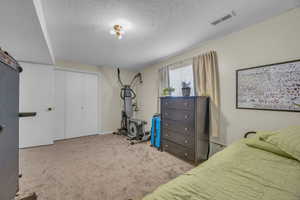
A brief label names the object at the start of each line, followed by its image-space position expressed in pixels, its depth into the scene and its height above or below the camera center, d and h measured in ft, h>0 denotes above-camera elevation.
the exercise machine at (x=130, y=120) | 12.35 -2.23
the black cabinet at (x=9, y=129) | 2.57 -0.72
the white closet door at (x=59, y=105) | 12.37 -0.59
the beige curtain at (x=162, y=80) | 11.89 +1.91
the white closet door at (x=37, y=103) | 10.24 -0.33
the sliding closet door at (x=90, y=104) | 13.92 -0.61
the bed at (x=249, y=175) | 2.34 -1.81
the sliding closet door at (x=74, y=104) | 12.98 -0.57
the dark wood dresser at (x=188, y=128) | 7.61 -1.88
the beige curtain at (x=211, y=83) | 8.01 +1.10
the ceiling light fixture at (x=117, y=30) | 6.60 +3.80
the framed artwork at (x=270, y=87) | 5.47 +0.62
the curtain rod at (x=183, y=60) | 9.79 +3.28
